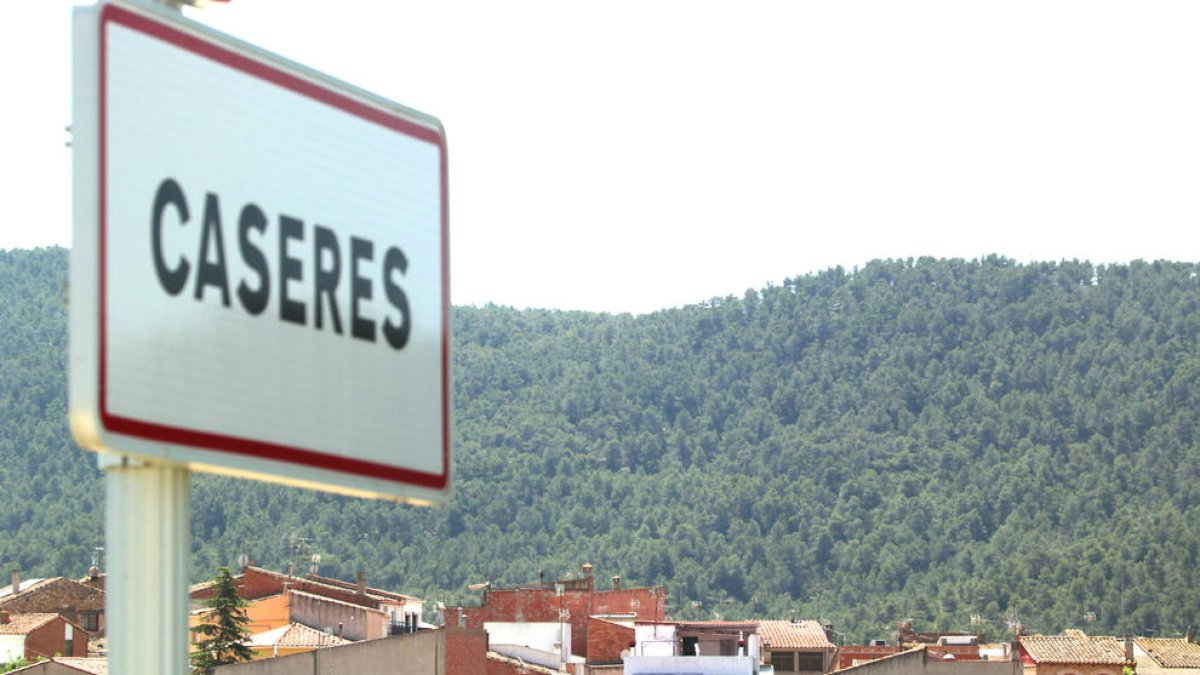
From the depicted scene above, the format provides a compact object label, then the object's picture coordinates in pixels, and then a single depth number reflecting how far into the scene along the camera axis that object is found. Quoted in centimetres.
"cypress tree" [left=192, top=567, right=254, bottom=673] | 5872
